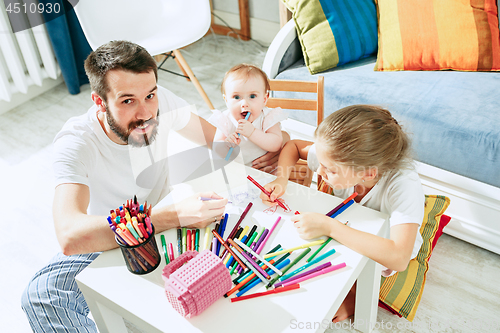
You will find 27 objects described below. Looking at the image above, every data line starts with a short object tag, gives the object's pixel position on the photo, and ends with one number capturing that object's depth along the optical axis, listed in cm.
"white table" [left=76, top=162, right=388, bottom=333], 83
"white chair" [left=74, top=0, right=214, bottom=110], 203
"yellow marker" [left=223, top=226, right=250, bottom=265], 97
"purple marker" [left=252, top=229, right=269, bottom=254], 99
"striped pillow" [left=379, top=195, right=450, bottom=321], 133
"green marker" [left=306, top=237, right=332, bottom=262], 96
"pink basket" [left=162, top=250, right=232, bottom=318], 81
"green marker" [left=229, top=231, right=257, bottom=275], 95
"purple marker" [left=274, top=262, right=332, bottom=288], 90
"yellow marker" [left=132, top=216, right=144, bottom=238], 85
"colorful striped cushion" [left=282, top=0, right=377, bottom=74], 187
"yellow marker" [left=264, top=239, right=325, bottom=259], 97
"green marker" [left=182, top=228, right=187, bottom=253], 101
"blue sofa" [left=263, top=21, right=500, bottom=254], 149
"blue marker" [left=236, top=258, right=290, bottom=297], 89
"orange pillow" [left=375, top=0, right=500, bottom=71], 171
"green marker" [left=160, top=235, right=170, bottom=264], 97
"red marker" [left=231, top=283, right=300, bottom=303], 88
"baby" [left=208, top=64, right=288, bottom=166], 138
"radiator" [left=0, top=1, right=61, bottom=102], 238
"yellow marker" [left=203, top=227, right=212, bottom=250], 101
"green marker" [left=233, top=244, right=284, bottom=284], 92
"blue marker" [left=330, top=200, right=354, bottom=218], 107
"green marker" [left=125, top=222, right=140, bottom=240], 85
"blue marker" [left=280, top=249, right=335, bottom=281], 92
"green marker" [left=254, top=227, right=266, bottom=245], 102
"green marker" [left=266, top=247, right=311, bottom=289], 90
